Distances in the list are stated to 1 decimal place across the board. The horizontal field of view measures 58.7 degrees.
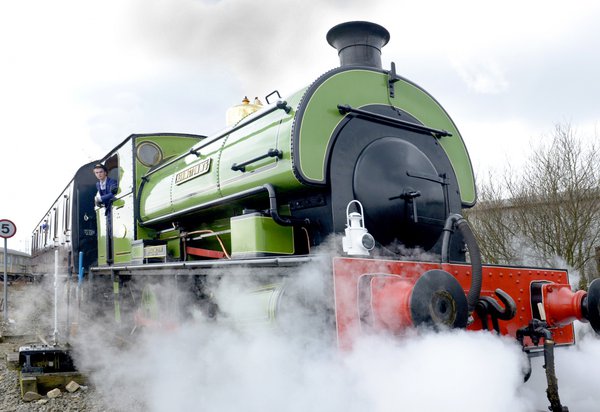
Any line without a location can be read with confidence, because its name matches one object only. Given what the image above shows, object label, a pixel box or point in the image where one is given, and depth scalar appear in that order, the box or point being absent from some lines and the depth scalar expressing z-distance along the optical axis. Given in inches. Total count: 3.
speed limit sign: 403.9
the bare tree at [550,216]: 406.6
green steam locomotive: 118.9
